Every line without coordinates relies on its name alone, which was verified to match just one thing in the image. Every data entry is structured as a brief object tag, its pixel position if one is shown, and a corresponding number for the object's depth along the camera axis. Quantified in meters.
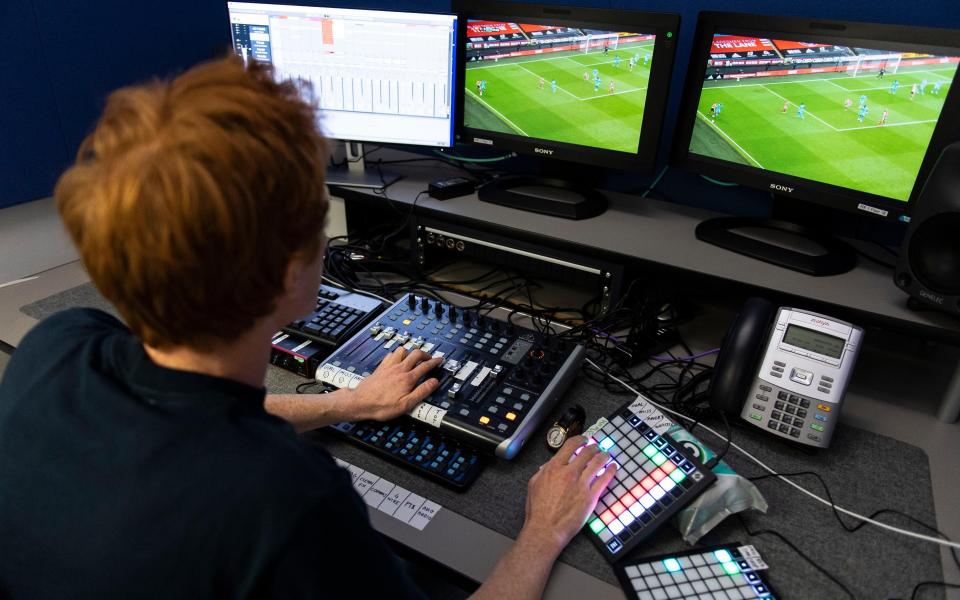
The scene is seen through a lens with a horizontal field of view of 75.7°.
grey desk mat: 0.83
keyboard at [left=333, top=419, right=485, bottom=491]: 0.95
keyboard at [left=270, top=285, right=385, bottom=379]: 1.20
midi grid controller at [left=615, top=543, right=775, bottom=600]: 0.79
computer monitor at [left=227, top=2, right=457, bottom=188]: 1.53
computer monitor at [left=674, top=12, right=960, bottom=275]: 1.10
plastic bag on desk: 0.87
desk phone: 1.01
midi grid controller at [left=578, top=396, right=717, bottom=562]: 0.86
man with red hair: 0.52
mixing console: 1.00
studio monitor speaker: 0.99
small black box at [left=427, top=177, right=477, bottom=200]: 1.53
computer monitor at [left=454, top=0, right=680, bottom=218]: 1.35
